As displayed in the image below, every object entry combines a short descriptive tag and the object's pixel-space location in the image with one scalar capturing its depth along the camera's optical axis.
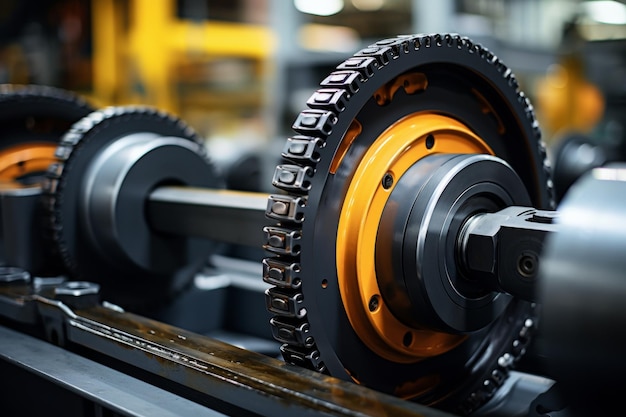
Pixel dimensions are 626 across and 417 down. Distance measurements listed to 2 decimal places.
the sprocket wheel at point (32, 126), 1.80
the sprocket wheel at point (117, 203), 1.49
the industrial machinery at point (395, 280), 0.72
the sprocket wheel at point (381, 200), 0.93
